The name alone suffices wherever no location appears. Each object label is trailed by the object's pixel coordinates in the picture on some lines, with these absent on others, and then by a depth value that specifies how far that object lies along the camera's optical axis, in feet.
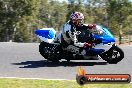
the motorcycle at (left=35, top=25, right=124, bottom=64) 39.60
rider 39.45
